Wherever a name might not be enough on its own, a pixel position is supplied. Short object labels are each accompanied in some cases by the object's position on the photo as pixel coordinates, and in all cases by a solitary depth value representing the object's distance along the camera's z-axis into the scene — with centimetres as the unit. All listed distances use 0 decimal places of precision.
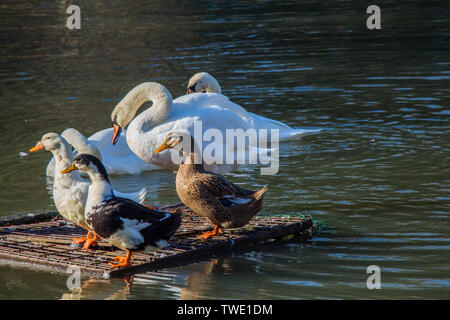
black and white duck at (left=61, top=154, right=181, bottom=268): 1164
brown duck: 1321
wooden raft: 1209
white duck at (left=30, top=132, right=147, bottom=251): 1282
